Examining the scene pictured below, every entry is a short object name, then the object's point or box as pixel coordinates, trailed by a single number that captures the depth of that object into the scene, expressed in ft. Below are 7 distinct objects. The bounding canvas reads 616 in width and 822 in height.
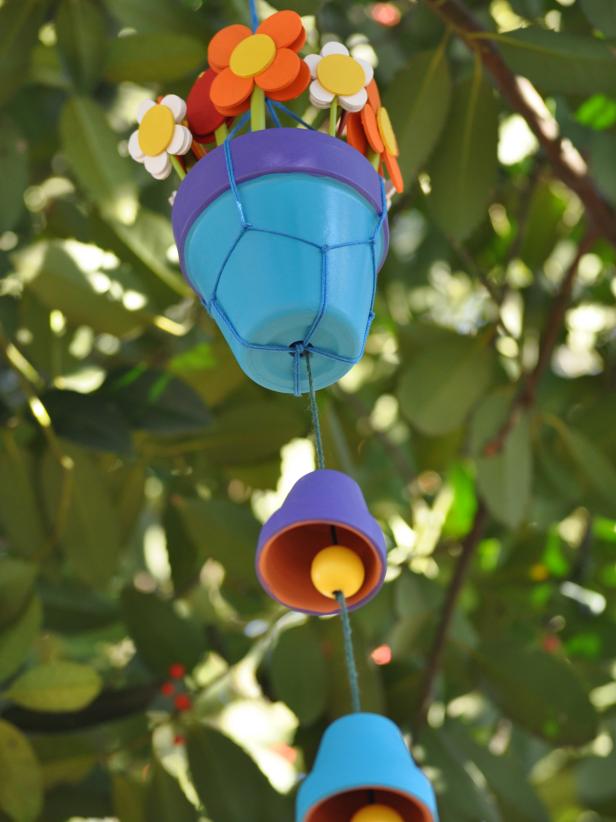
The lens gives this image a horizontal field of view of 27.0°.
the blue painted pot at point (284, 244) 2.87
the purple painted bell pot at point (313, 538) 2.81
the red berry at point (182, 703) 5.19
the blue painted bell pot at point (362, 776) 2.67
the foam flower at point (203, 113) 3.27
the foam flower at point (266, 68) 3.07
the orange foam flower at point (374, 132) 3.18
